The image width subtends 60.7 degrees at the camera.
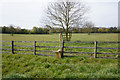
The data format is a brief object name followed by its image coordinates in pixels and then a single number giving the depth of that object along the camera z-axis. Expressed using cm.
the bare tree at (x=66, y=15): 1800
